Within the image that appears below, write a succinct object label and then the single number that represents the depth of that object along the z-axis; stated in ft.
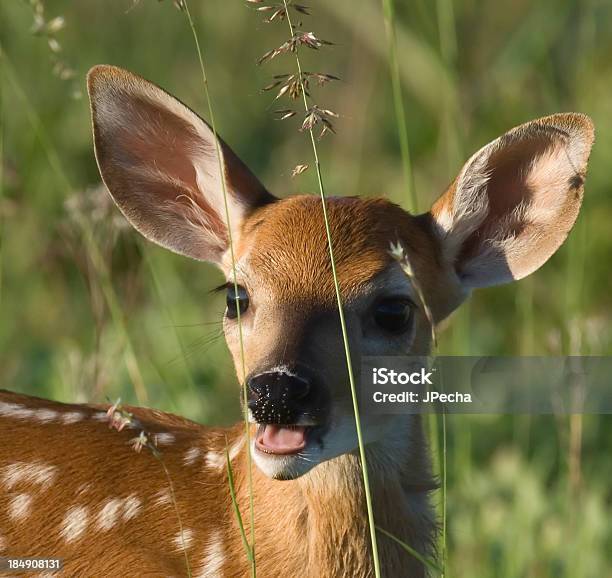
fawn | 24.03
